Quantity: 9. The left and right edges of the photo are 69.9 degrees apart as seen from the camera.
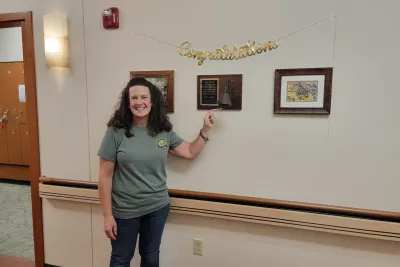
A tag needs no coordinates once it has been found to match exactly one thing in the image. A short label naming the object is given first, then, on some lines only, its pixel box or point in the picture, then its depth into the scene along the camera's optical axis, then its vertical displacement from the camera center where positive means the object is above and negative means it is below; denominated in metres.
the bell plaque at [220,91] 1.64 +0.08
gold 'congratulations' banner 1.58 +0.30
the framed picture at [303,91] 1.50 +0.08
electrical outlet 1.83 -0.91
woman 1.51 -0.35
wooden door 4.23 -0.10
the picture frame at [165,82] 1.74 +0.13
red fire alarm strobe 1.77 +0.54
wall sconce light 1.83 +0.41
